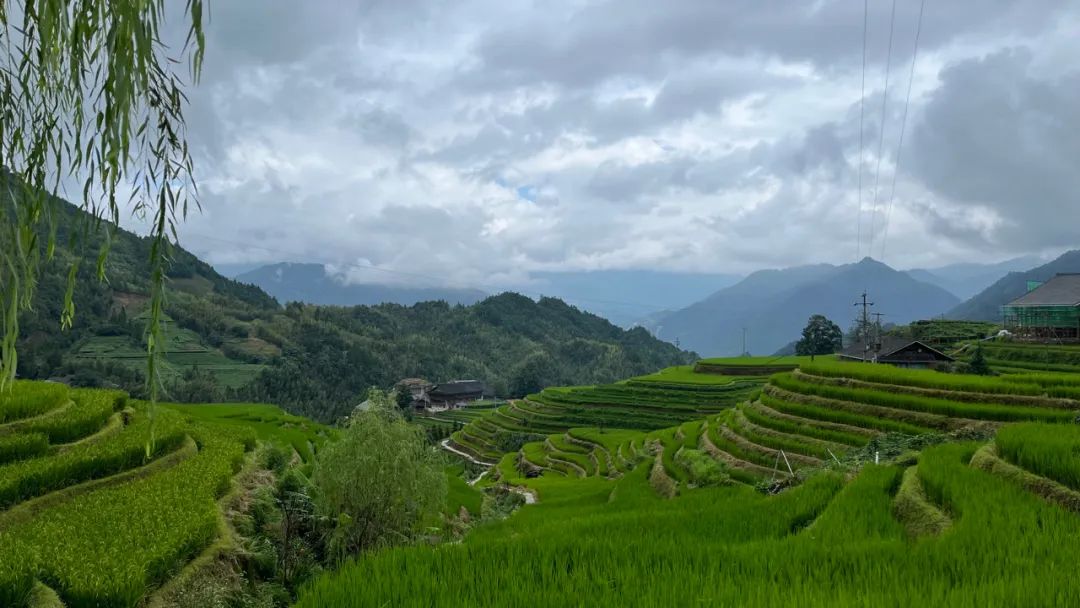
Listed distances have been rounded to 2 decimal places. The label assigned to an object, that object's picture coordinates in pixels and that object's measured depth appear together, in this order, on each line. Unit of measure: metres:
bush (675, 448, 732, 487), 19.89
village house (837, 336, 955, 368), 51.75
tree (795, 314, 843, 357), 99.81
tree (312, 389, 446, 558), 16.25
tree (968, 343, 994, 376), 40.94
